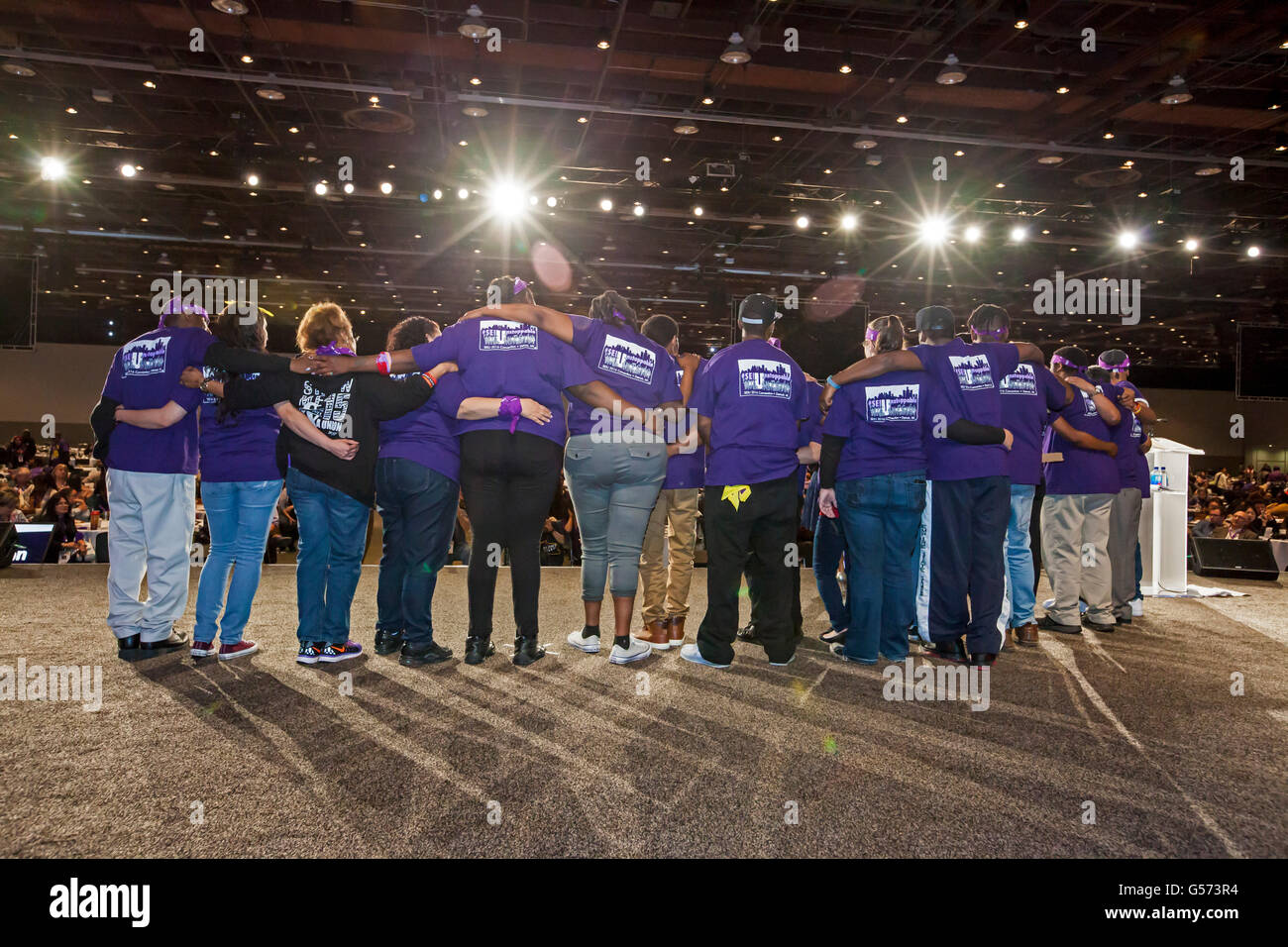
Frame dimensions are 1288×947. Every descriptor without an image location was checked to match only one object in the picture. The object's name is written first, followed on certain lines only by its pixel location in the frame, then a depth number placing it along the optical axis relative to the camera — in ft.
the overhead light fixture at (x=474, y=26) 24.76
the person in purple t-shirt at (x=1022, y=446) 13.41
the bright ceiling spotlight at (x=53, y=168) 37.78
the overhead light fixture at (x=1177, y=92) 27.68
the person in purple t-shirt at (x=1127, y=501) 16.63
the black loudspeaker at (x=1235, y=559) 26.21
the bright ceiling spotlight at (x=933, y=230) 43.42
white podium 21.74
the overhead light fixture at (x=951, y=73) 26.76
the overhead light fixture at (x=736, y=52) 25.77
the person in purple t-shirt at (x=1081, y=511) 15.60
